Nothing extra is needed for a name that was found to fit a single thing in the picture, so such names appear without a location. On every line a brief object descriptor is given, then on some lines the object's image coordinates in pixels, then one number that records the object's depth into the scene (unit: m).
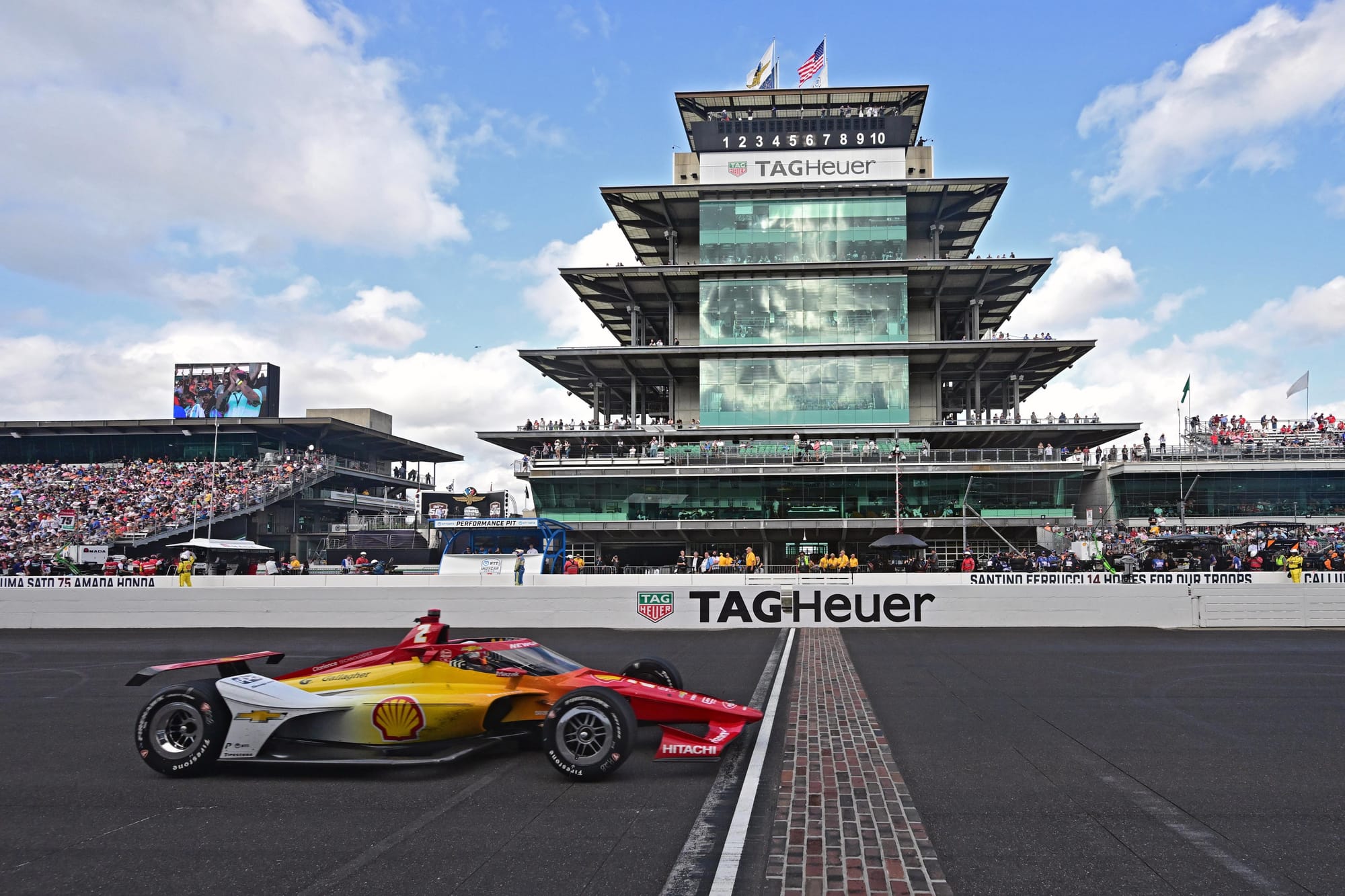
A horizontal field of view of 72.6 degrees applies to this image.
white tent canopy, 42.47
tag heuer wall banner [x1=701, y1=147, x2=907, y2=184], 62.97
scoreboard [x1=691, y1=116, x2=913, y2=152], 63.12
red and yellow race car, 8.70
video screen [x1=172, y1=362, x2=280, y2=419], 79.56
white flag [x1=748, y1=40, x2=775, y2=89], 67.69
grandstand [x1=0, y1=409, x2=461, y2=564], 57.50
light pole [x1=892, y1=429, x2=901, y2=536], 52.22
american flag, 64.94
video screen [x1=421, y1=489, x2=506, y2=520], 42.69
